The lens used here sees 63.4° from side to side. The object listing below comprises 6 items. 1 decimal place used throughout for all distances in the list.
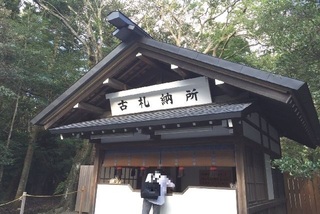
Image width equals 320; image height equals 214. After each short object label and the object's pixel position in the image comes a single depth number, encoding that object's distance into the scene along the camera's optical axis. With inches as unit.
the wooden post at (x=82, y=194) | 362.8
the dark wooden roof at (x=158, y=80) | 198.7
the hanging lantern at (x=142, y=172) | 336.3
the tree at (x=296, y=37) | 263.4
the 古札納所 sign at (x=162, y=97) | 254.2
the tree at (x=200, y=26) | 672.4
